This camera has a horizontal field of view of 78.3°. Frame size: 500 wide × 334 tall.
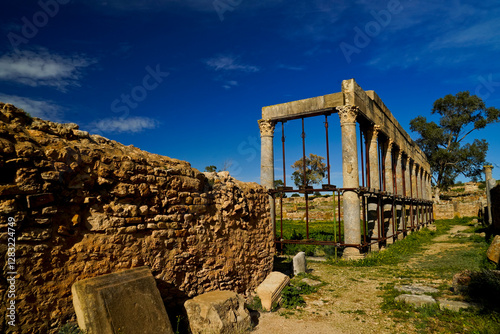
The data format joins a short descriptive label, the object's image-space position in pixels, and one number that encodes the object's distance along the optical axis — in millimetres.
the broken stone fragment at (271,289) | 6164
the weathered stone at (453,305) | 5574
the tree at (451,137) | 39031
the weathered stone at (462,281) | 6392
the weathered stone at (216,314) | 4531
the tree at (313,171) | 53250
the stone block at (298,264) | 9016
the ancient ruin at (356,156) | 11492
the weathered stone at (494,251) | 8639
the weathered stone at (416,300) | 5852
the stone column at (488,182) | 18169
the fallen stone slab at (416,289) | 6656
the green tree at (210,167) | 44494
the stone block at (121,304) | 3441
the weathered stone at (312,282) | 8023
